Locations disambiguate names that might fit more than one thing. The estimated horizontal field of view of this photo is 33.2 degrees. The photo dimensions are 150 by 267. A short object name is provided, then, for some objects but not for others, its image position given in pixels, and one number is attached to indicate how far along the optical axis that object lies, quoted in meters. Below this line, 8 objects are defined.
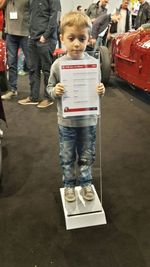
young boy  1.21
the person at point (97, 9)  4.21
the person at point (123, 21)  4.80
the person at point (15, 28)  3.05
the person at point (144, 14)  4.76
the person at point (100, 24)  3.73
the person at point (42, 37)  2.69
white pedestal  1.43
